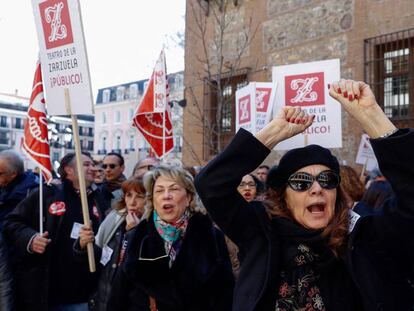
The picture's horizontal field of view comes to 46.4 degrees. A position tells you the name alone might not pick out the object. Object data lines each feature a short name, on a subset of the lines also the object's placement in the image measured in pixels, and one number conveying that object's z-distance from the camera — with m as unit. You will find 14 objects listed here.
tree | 13.45
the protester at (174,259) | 3.25
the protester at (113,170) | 6.44
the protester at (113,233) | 3.91
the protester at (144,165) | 6.10
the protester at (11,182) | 5.32
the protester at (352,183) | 4.41
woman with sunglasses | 2.18
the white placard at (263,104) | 6.43
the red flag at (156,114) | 7.66
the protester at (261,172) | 7.79
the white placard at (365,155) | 9.22
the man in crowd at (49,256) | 4.55
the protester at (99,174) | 7.25
